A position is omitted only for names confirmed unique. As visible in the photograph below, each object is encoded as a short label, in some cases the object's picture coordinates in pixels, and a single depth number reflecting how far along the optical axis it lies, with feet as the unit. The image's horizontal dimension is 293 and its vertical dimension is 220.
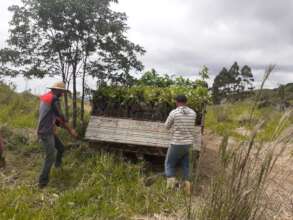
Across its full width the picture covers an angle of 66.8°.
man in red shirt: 11.97
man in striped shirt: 12.54
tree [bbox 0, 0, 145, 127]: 15.83
